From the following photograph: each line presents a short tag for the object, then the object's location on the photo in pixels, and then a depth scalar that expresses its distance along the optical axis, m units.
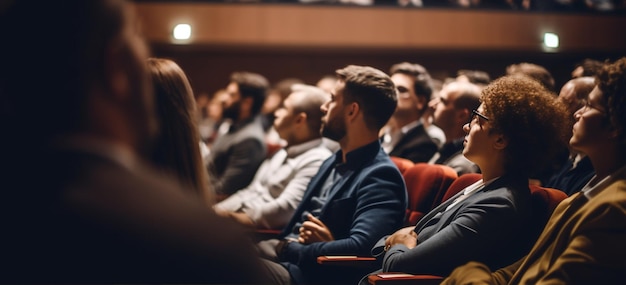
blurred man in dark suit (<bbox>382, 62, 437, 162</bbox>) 3.26
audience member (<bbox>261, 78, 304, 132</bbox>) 6.13
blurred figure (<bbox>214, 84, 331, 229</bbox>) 3.23
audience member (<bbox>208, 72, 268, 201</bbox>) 4.14
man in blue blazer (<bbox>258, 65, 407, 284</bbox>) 2.39
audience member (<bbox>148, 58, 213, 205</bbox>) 1.64
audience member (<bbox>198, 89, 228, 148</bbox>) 7.29
